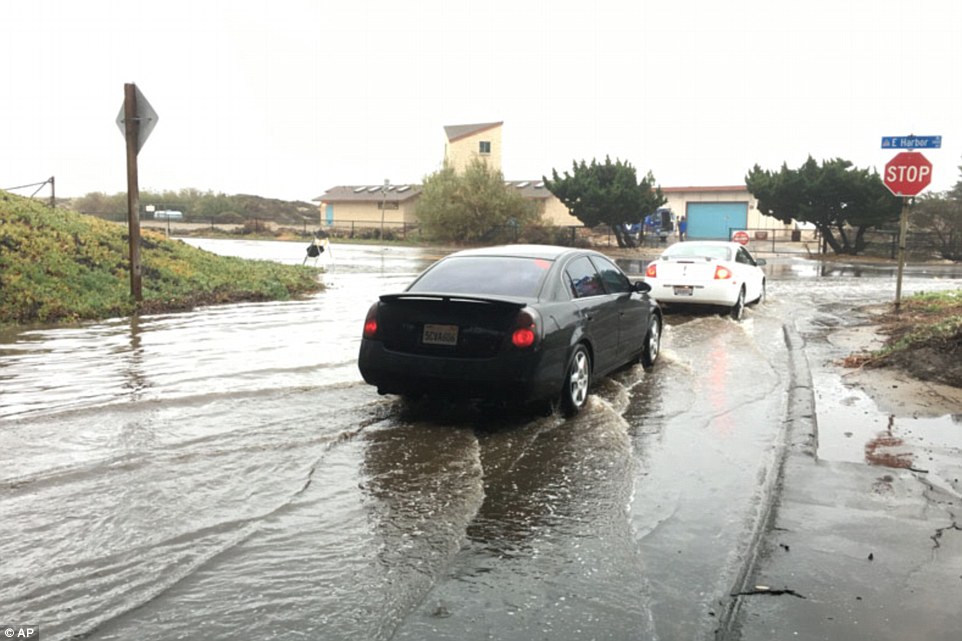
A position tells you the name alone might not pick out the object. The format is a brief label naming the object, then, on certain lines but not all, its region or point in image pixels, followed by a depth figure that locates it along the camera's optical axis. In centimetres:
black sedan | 658
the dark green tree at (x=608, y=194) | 4625
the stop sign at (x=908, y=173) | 1434
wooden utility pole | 1369
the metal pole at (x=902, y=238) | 1445
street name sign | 1380
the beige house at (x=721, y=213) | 6250
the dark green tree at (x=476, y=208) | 5056
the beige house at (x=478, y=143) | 6619
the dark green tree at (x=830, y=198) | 3975
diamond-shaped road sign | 1380
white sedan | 1498
